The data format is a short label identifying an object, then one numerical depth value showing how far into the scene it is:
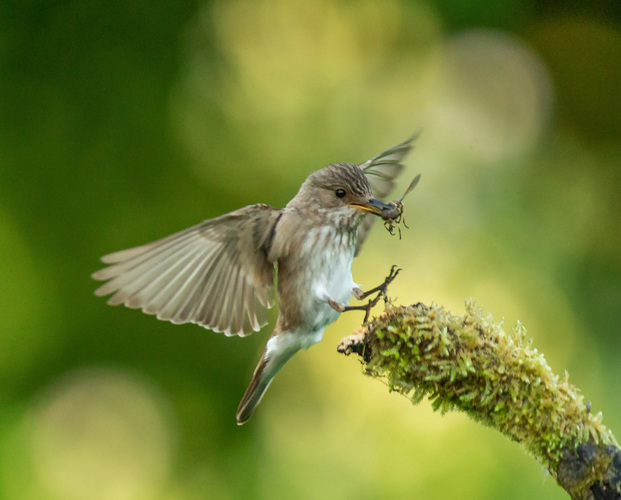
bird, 6.13
